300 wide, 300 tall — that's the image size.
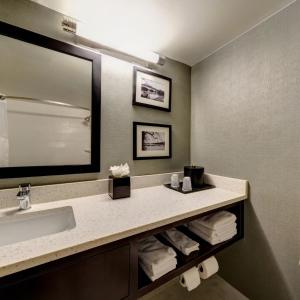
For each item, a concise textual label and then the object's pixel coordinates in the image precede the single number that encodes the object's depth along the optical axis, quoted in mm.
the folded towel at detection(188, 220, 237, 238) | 1042
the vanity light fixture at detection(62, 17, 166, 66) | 927
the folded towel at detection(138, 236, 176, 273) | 825
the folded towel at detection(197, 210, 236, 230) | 1051
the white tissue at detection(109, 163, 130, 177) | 1070
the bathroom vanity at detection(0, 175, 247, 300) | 520
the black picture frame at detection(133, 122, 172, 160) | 1290
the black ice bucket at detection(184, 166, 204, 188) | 1312
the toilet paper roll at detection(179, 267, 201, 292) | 943
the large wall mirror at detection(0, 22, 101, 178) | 883
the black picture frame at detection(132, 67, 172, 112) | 1270
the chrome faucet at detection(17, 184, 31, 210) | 847
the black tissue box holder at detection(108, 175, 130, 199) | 1042
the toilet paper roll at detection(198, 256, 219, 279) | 1025
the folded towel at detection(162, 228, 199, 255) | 956
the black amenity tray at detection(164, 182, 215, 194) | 1213
